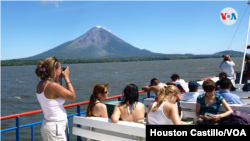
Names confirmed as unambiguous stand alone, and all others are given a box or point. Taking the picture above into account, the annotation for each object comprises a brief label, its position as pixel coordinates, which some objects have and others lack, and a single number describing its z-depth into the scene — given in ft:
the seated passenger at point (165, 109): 8.72
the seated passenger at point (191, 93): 13.71
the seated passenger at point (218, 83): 18.61
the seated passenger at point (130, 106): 10.09
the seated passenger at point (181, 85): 17.95
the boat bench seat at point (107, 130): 8.63
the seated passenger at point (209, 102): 10.75
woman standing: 8.45
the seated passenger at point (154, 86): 16.08
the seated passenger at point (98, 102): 10.77
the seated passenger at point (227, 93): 12.36
